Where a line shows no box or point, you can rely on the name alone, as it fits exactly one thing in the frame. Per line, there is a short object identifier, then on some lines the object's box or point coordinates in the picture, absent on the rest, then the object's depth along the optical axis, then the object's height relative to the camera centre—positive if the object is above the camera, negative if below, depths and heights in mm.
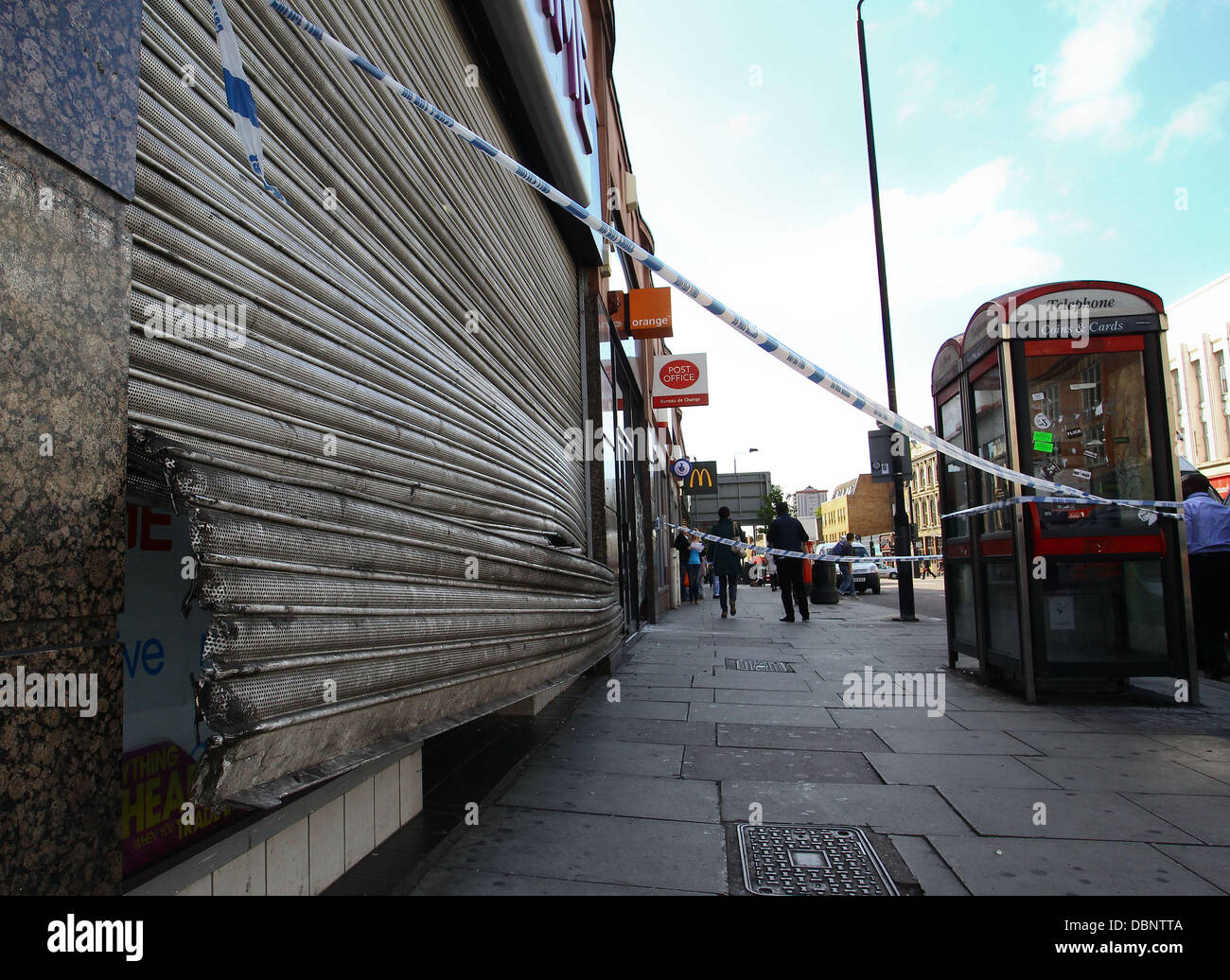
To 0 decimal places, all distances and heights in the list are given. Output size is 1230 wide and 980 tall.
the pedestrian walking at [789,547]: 12562 +144
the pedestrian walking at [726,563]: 13750 -92
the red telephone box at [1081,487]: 5289 +410
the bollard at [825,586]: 17391 -702
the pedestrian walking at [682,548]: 21109 +320
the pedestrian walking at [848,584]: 22125 -871
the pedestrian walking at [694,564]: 17859 -123
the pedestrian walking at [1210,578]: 6430 -300
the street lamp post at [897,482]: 12398 +1151
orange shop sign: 9914 +3198
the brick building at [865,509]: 77500 +4738
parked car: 24828 -742
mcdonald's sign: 20109 +2053
